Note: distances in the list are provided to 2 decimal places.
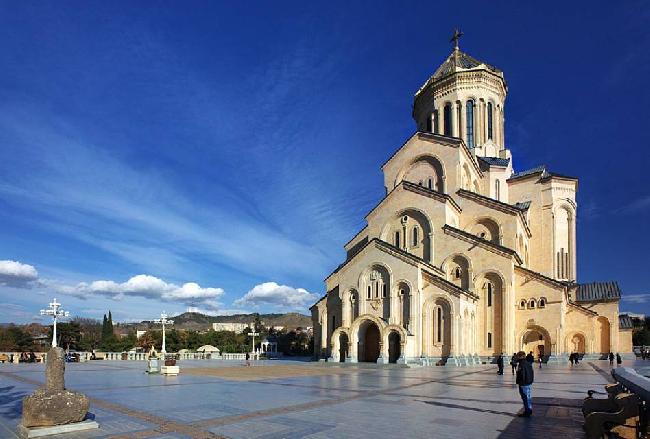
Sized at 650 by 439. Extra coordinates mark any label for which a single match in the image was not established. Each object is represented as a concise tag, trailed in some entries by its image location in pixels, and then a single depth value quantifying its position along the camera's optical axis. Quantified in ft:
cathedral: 110.83
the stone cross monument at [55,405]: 30.35
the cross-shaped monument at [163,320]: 92.89
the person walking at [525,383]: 36.40
